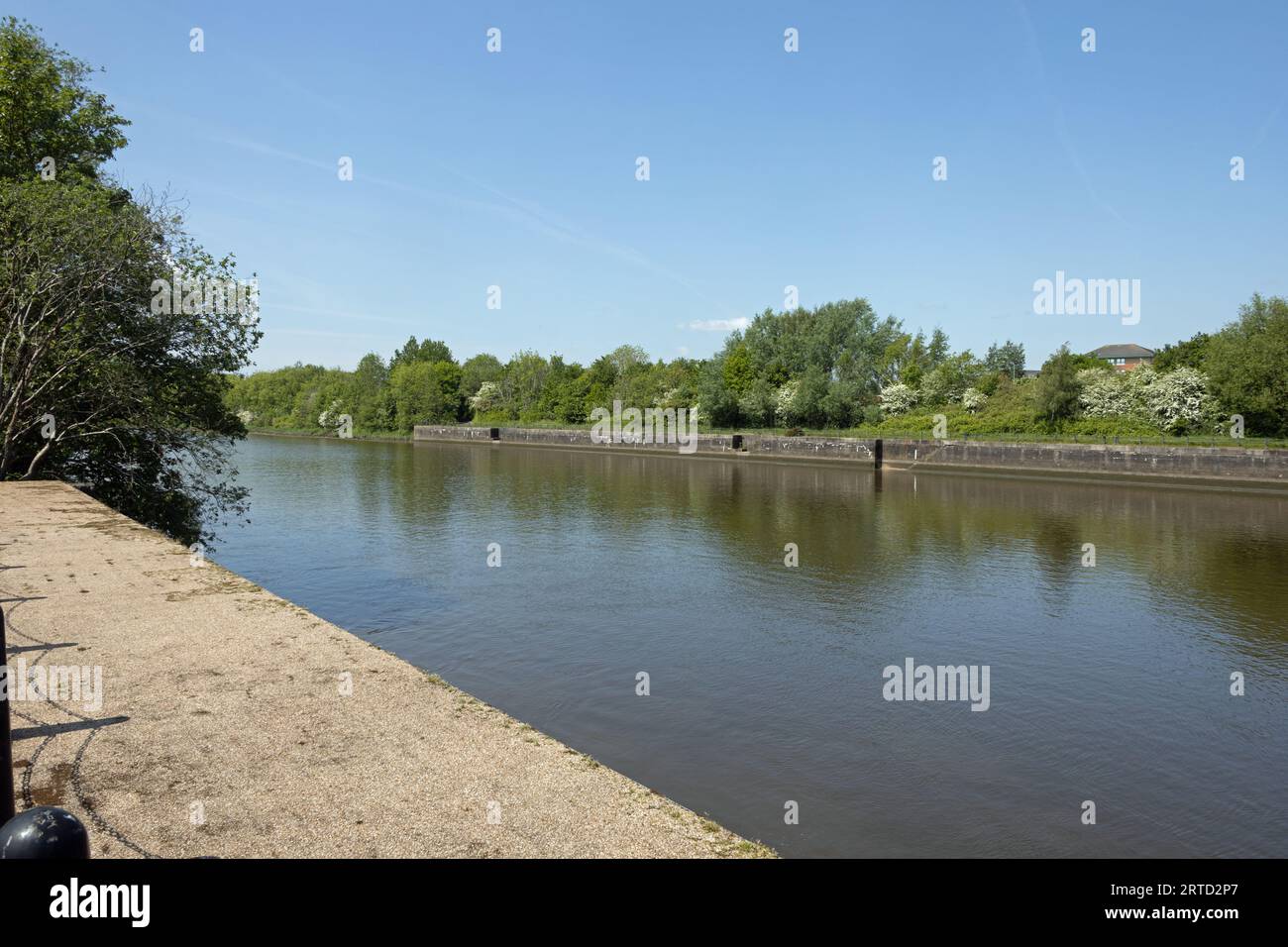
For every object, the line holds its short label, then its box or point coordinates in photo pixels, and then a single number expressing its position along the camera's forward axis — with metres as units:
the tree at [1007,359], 117.50
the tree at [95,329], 21.33
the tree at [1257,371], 51.84
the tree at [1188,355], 66.38
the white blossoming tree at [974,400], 75.81
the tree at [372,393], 133.00
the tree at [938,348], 99.38
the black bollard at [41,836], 2.90
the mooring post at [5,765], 4.03
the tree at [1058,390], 64.12
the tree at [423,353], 160.12
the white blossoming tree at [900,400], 84.25
